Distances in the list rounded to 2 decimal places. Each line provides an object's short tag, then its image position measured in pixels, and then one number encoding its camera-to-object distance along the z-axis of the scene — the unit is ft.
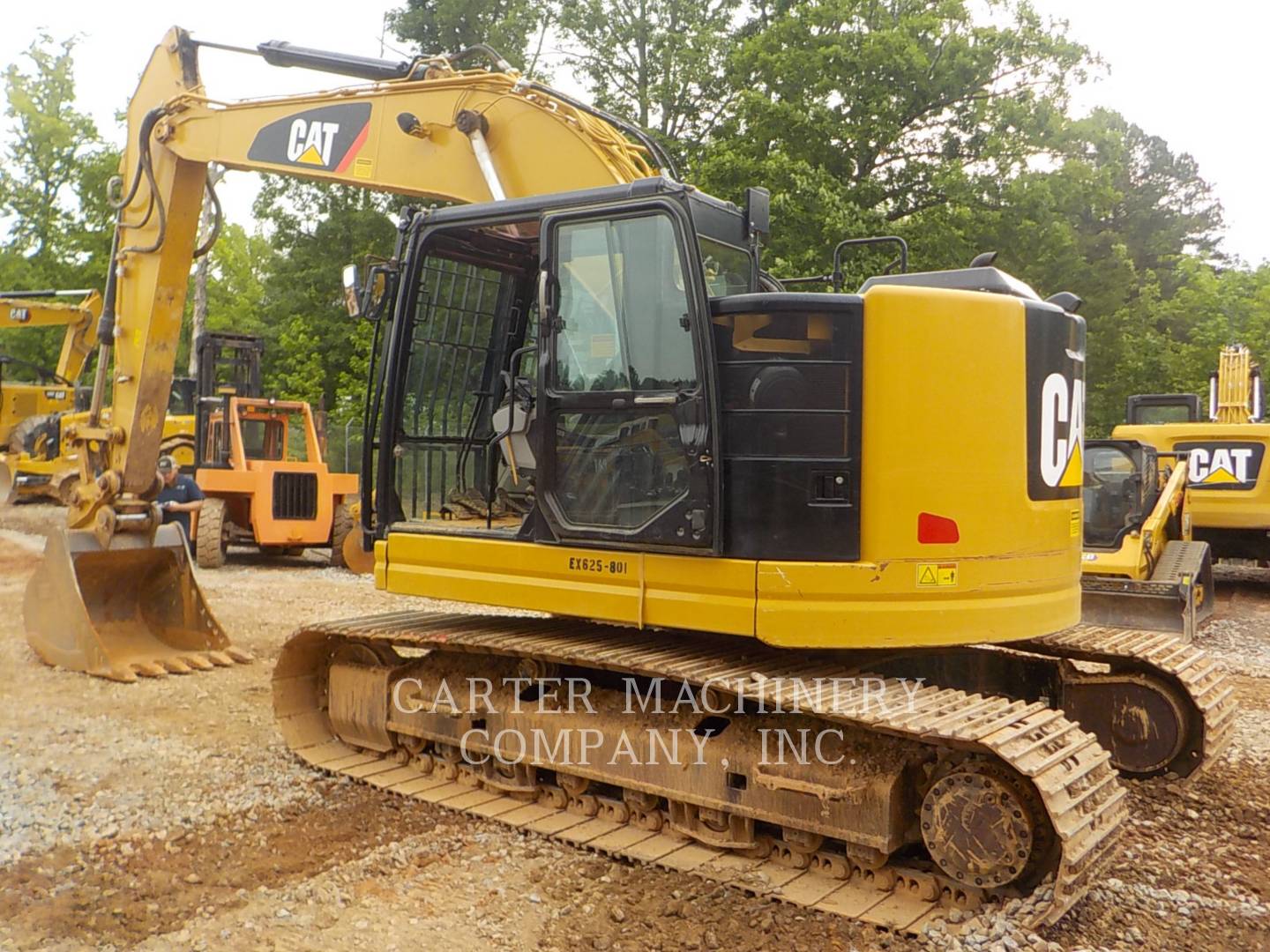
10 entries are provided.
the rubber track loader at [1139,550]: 29.43
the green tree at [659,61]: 81.41
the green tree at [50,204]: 89.56
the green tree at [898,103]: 67.41
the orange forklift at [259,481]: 45.57
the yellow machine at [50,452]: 59.88
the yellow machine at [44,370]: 66.08
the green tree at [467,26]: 84.69
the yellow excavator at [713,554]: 13.67
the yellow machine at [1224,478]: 41.73
